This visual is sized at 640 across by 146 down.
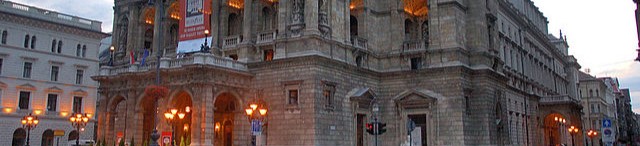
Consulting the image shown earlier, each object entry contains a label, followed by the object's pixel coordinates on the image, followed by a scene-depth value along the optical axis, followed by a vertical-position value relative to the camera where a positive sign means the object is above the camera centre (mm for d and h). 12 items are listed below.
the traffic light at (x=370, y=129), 25531 +24
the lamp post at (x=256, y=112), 30302 +949
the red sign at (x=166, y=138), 31867 -462
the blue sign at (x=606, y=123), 24666 +262
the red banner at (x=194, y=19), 40406 +7511
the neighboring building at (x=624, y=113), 120631 +3549
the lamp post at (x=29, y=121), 41312 +614
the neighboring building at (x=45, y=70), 49812 +5206
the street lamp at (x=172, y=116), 32062 +778
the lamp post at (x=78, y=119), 39612 +761
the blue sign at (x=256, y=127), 27797 +122
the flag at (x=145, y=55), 39581 +5040
